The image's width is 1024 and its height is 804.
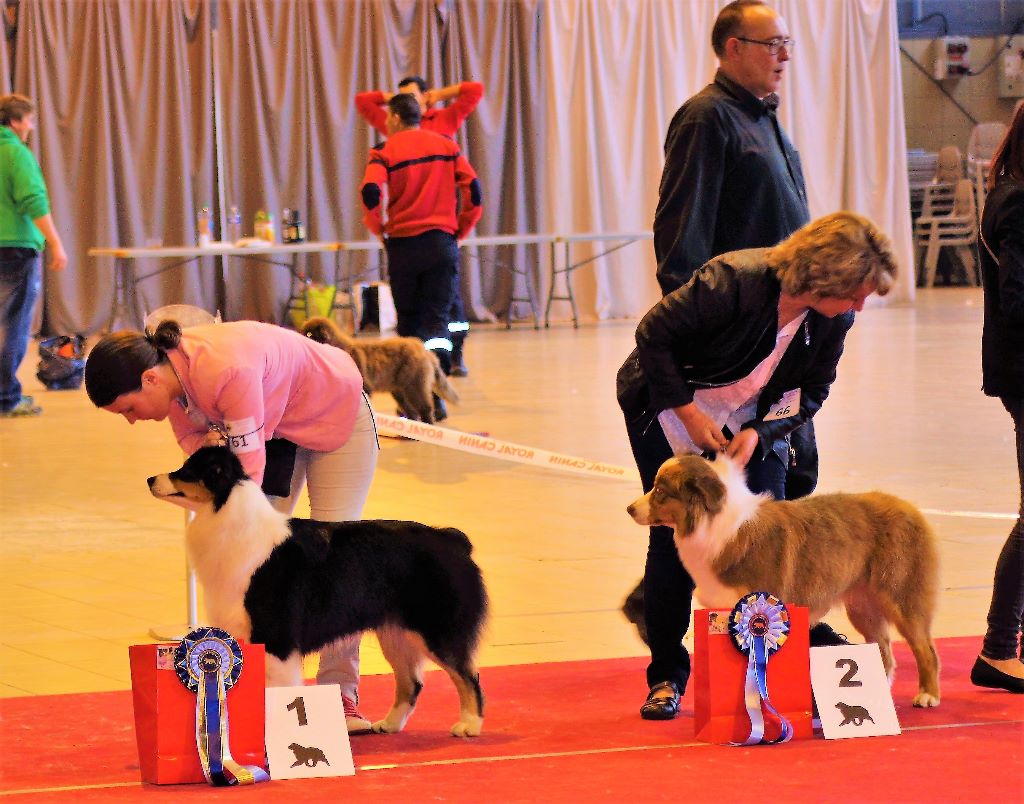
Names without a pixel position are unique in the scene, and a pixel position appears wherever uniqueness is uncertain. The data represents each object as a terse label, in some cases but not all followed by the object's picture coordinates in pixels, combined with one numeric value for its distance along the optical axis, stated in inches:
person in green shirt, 682.2
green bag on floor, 1111.0
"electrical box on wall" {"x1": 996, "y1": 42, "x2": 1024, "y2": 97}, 1405.1
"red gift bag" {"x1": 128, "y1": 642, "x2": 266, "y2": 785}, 235.9
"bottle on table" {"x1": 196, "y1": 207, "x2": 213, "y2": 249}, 1047.1
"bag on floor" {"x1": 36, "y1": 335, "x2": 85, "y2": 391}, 812.4
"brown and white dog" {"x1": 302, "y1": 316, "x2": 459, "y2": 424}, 634.0
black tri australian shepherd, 248.6
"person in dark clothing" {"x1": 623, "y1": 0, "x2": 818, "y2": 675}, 304.8
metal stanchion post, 342.5
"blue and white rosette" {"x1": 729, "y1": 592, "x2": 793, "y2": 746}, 251.8
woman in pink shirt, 249.7
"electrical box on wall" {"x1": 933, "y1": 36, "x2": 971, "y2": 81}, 1398.1
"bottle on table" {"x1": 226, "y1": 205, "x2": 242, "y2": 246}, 1076.3
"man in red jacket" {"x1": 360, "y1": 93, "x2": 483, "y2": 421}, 692.6
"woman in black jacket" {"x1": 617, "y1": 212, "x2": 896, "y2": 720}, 255.2
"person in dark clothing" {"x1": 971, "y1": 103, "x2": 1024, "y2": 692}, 279.5
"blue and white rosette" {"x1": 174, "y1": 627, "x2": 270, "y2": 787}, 234.5
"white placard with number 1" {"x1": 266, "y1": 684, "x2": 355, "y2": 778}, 240.9
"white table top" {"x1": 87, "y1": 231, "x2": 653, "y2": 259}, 1019.2
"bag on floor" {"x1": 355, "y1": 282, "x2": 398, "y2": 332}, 1082.6
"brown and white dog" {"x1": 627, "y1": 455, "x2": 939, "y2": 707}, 261.5
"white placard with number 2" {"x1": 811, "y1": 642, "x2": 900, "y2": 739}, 257.9
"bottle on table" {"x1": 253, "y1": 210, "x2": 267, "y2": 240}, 1059.5
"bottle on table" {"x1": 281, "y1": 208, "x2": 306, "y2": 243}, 1083.1
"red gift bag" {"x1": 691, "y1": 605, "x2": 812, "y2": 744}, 253.2
